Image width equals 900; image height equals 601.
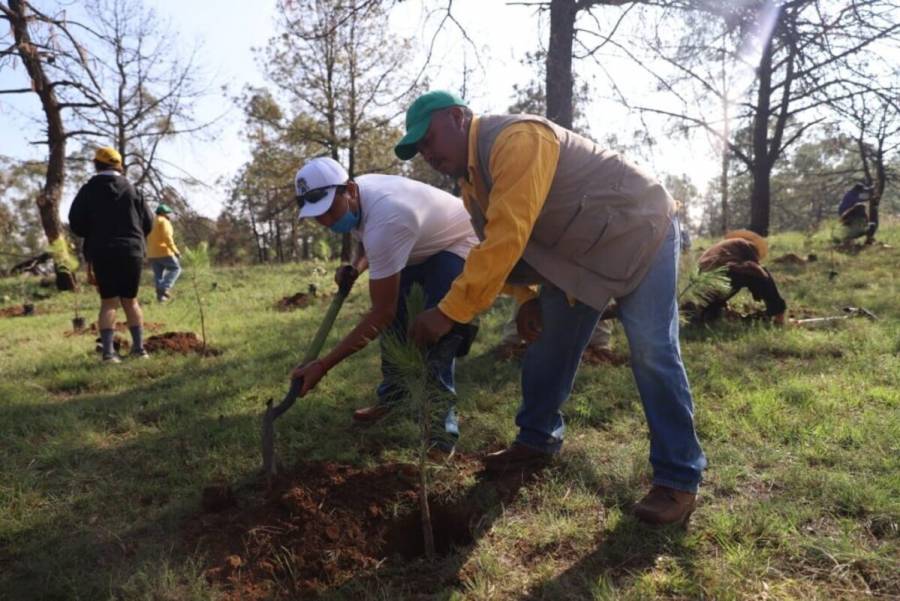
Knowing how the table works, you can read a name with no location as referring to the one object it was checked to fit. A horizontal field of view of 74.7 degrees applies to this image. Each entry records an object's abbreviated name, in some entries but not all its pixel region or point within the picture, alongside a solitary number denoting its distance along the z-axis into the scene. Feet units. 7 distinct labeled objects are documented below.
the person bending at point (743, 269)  17.49
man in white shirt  8.77
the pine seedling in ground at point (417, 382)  7.29
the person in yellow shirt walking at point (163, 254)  30.42
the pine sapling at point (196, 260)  18.90
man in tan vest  6.62
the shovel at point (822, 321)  17.89
